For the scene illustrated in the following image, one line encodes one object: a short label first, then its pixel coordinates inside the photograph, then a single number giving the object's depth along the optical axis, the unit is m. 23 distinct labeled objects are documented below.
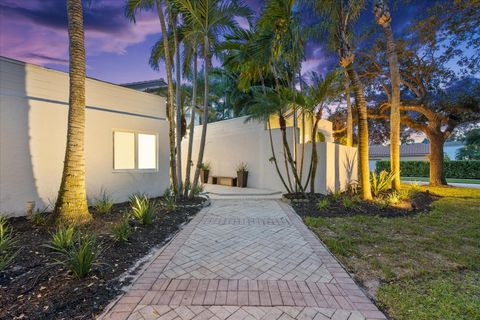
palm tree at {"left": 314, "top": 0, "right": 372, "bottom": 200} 6.57
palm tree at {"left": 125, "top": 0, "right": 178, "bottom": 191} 6.36
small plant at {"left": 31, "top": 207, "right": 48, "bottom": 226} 4.29
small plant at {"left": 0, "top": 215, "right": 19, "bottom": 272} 2.54
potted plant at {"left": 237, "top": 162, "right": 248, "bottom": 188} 10.98
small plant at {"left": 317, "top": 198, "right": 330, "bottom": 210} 6.10
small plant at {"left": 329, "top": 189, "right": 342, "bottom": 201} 7.04
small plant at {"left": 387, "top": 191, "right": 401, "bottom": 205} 6.45
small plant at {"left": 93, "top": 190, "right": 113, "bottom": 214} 5.25
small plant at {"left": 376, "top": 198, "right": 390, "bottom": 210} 6.13
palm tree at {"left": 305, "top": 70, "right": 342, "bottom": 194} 6.23
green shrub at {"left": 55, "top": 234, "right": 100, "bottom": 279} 2.49
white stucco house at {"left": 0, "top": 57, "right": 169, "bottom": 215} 4.86
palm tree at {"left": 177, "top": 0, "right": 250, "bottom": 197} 5.95
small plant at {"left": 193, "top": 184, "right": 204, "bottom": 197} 7.16
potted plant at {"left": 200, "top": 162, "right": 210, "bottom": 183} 12.70
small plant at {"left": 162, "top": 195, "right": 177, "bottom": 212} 5.79
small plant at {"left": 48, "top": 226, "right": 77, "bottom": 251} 3.03
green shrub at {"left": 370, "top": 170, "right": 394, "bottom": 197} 7.66
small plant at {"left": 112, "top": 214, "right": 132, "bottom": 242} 3.52
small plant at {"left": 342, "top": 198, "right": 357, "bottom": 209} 6.17
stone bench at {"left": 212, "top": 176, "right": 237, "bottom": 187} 11.36
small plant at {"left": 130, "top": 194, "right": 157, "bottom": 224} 4.52
